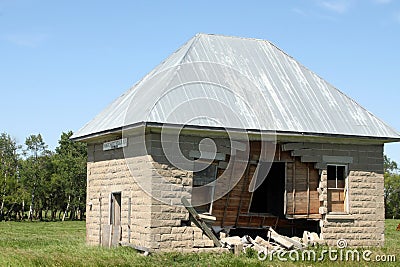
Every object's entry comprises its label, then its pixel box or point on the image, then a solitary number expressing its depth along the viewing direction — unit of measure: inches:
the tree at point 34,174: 2444.6
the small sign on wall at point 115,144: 859.4
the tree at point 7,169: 2295.8
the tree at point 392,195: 3068.2
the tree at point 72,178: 2455.7
